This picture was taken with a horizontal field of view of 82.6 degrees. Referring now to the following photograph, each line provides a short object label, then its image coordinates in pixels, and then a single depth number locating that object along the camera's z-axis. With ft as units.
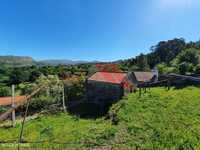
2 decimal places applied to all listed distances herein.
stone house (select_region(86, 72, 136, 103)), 39.27
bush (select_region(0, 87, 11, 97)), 59.32
